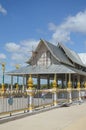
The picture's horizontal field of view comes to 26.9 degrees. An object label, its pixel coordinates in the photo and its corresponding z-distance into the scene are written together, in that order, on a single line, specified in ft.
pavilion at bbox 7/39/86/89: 63.63
